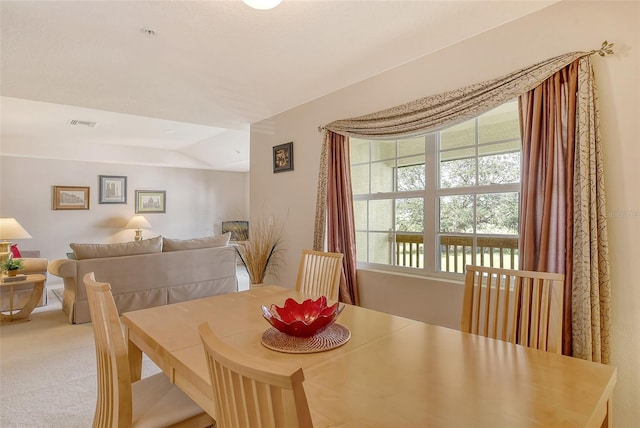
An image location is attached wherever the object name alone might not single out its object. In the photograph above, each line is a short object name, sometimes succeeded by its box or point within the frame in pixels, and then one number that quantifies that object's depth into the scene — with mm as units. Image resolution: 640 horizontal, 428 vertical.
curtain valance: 1986
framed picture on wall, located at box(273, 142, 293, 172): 3844
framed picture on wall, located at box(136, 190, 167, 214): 7258
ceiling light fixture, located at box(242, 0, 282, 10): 1682
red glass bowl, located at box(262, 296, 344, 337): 1335
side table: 3840
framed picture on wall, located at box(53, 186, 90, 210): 6320
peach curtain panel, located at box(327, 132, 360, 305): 3104
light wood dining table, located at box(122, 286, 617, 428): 857
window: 2422
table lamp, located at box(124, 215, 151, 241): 6930
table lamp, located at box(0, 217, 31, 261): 4094
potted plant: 3906
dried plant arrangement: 3929
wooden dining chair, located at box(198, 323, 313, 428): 569
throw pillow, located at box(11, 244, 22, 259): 4915
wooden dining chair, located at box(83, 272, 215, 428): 1221
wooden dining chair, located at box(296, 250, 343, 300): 2135
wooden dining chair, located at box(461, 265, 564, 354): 1392
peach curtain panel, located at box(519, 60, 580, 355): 1845
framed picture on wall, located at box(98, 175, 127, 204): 6824
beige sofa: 3814
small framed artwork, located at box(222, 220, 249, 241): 8133
